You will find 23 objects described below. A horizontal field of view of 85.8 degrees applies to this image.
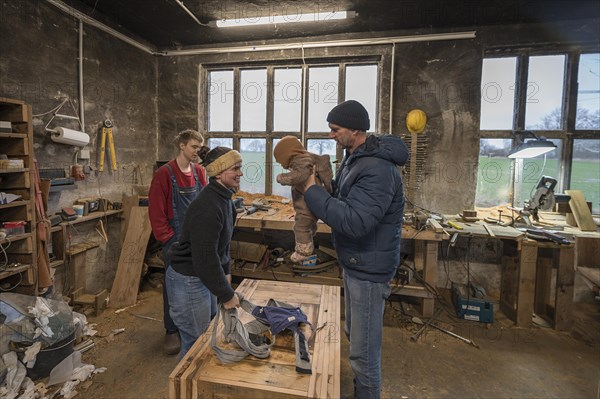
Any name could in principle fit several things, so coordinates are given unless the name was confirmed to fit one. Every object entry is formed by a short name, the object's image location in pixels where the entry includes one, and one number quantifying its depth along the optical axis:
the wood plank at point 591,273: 2.16
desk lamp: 3.13
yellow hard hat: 3.76
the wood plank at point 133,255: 3.60
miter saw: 3.36
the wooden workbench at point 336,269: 3.19
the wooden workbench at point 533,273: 3.02
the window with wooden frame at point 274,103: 4.20
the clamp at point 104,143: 3.62
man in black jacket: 1.50
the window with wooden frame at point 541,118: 3.71
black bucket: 2.26
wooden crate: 1.27
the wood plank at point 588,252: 2.36
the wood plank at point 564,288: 3.00
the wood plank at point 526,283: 3.09
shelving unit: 2.51
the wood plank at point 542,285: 3.29
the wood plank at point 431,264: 3.34
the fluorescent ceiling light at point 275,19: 3.58
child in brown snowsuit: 1.54
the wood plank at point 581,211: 3.26
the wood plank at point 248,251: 3.88
